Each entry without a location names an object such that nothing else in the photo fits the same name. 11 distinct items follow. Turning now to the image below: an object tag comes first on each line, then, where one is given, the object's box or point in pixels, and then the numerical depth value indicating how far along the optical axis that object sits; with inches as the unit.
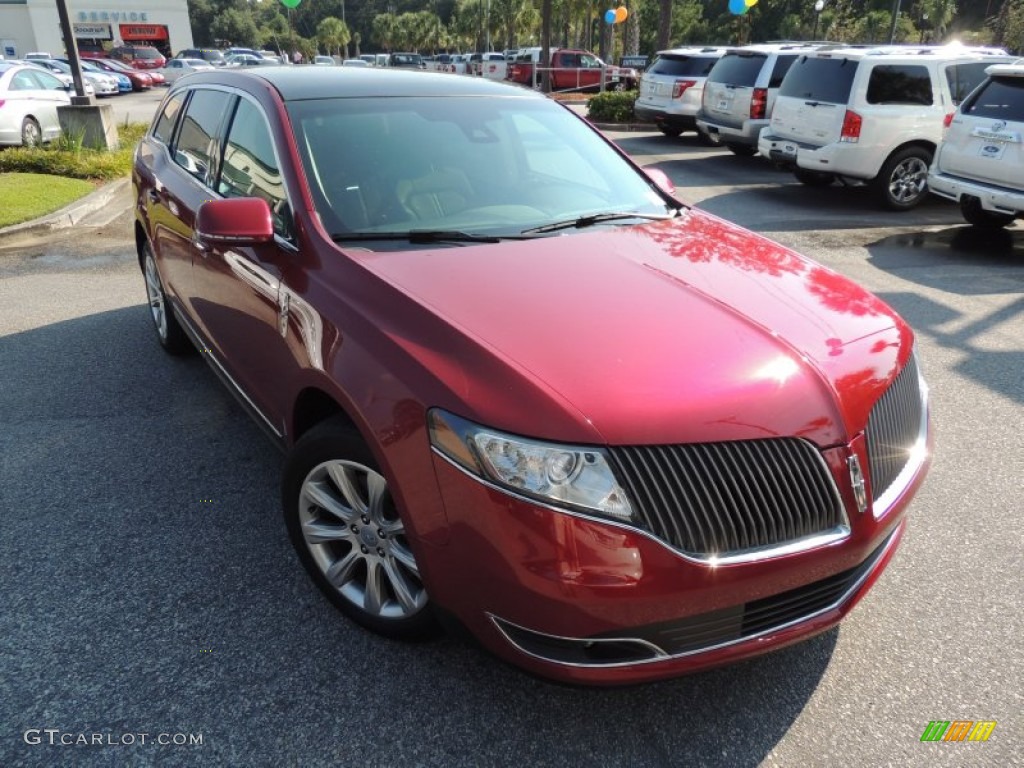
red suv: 77.0
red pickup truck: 1238.9
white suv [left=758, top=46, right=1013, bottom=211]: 384.2
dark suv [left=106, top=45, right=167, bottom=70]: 1871.3
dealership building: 2249.0
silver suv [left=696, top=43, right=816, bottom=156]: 511.8
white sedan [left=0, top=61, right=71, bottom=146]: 520.7
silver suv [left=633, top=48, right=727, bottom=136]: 604.1
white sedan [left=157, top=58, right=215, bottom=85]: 1588.7
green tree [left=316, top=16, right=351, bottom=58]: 3270.2
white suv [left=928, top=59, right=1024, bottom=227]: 304.5
